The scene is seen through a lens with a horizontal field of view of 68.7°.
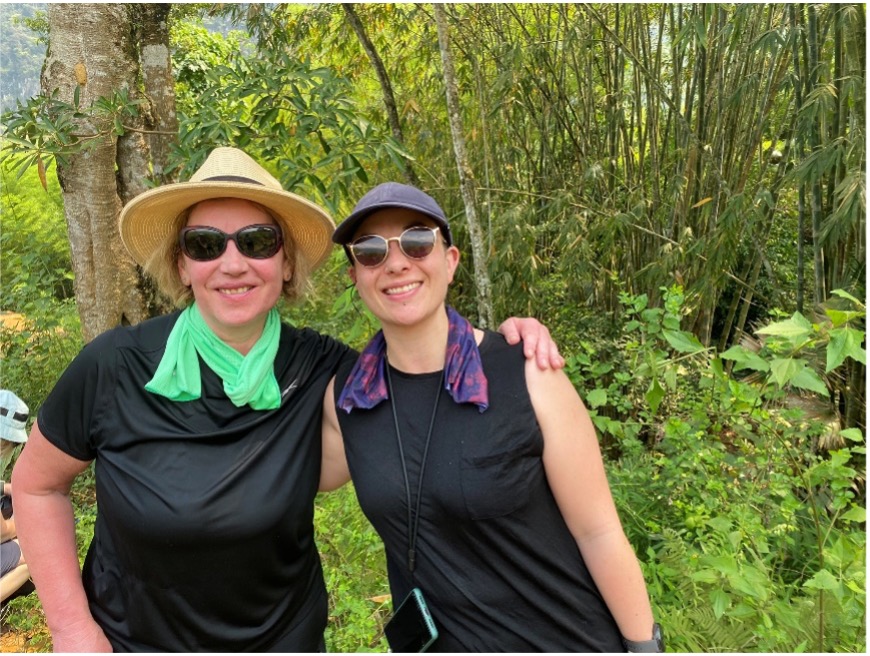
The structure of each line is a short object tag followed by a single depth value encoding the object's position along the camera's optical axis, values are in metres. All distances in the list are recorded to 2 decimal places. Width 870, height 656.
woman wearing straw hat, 1.35
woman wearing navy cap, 1.20
